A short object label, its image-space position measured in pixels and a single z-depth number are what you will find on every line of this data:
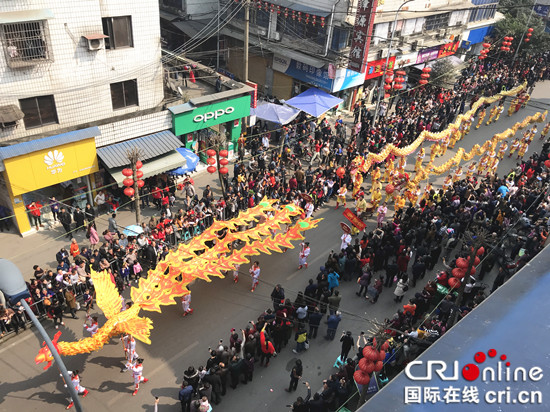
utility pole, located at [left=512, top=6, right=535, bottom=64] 37.41
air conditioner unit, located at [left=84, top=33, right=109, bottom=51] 16.83
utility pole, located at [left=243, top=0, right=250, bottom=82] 21.05
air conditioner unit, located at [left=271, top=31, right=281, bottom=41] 29.41
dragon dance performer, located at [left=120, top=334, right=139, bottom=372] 12.21
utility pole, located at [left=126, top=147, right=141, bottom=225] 15.50
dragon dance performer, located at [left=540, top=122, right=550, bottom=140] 28.47
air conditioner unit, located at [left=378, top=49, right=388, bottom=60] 30.57
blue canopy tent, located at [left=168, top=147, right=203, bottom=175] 20.31
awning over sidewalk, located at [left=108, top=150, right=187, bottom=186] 18.48
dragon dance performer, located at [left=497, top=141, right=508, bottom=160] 24.39
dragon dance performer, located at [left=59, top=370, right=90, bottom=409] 11.36
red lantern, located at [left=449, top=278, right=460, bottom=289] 12.81
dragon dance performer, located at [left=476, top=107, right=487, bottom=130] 29.92
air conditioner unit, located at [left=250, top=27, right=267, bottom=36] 30.19
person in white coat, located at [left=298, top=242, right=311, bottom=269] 16.44
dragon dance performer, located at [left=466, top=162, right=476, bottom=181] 22.34
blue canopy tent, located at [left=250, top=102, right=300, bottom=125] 24.20
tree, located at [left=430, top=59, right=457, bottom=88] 33.00
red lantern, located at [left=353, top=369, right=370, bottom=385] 9.89
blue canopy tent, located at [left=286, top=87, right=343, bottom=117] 25.19
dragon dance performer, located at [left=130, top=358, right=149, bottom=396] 11.65
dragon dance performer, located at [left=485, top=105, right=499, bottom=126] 30.55
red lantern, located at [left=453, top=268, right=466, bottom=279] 12.60
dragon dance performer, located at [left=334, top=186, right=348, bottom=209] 20.34
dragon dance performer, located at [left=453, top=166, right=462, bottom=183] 21.84
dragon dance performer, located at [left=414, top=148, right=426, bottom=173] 23.38
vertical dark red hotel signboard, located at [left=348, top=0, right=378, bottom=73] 24.59
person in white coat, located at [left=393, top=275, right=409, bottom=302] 15.02
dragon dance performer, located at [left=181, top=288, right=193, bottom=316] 14.15
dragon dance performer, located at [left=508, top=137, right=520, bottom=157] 25.94
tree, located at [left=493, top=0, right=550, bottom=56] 39.59
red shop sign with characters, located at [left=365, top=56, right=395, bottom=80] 30.86
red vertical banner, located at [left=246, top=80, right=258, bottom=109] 23.81
